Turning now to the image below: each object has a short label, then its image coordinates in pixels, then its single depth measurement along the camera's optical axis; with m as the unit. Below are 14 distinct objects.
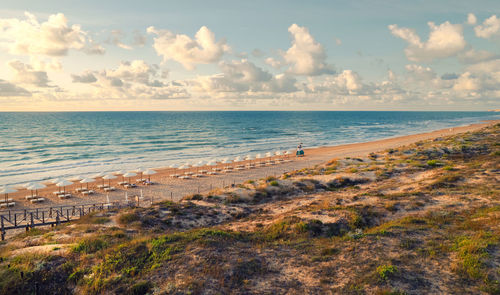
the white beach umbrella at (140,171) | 35.74
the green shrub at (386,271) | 8.52
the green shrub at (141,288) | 8.27
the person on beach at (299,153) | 54.17
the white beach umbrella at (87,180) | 31.45
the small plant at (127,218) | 15.88
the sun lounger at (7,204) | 25.94
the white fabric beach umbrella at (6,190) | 24.69
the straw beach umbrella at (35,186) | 26.94
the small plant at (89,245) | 10.74
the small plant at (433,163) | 29.14
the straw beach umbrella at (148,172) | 34.47
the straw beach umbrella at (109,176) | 31.58
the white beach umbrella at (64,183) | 28.16
